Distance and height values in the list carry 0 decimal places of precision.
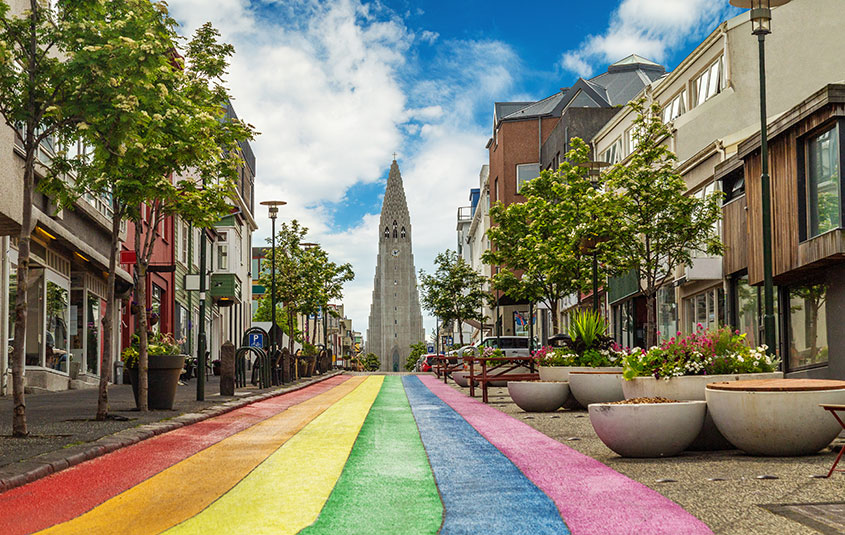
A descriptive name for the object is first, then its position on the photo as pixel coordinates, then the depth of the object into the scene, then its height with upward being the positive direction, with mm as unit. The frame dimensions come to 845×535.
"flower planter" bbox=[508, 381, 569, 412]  16062 -1030
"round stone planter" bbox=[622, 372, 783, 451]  9500 -615
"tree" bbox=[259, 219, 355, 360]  53906 +3359
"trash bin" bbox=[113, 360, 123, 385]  30844 -1109
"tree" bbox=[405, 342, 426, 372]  144312 -3129
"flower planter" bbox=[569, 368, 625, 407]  15227 -864
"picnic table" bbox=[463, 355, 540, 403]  19562 -824
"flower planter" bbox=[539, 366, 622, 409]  17438 -741
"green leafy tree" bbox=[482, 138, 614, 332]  26016 +3168
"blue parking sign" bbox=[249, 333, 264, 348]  40512 -171
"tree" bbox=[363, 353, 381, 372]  183025 -5504
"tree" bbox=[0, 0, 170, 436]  11172 +3046
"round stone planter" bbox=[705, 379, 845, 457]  8508 -760
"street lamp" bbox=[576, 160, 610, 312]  23891 +2076
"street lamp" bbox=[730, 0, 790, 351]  18578 +3148
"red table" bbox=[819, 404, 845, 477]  7818 -640
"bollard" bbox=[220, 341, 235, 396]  22047 -803
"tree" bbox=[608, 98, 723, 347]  25172 +3070
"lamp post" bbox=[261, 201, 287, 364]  37359 +4615
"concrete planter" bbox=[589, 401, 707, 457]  8938 -885
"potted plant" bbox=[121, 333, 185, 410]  16469 -682
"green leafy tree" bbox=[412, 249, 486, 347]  62562 +2715
